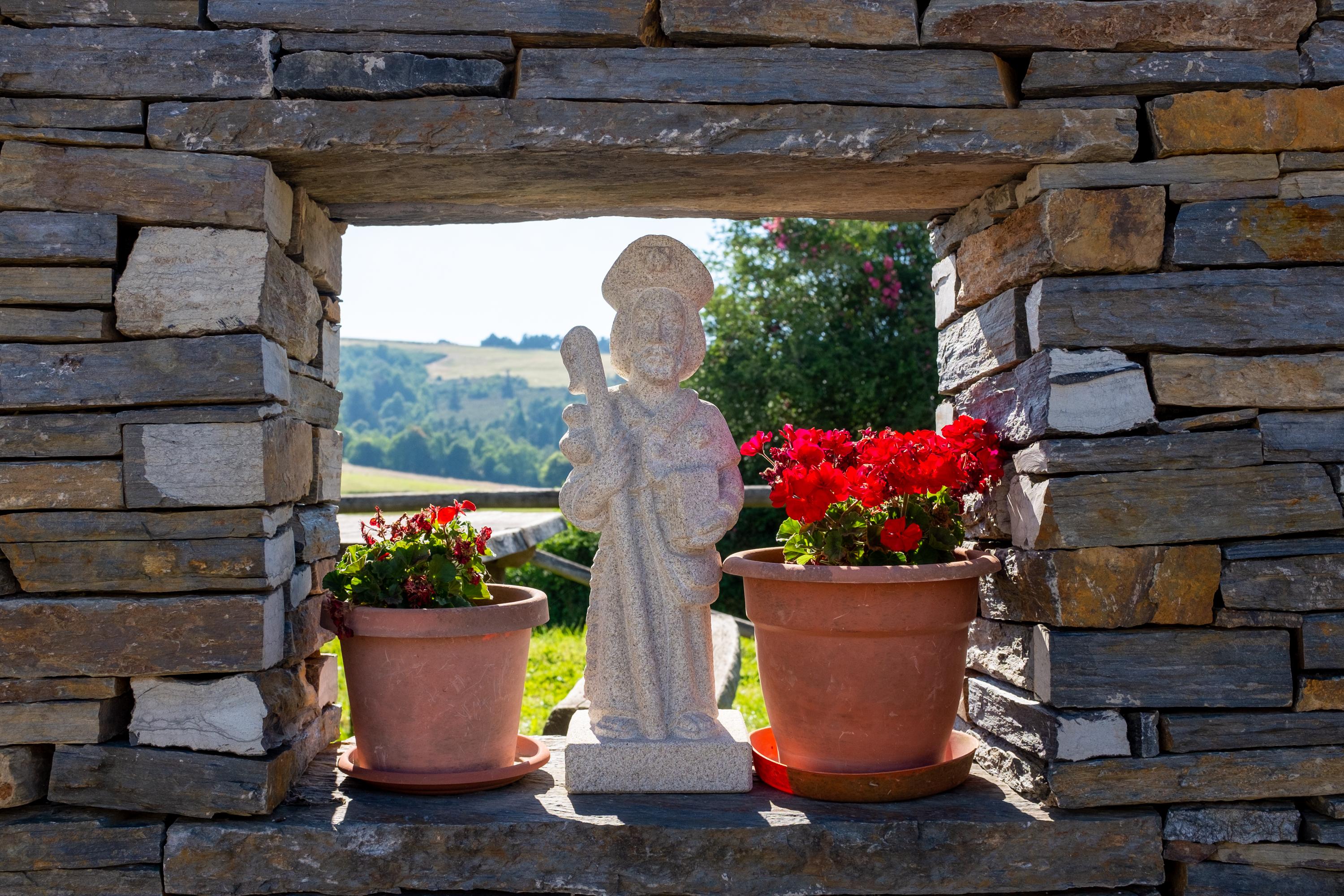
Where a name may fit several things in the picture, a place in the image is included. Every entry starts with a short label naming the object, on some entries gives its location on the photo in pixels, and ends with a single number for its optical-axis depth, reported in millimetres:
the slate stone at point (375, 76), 2459
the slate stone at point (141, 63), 2430
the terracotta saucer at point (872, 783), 2600
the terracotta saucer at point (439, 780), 2633
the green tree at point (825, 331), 8594
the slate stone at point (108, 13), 2449
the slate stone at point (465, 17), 2484
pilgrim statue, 2711
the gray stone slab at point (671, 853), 2426
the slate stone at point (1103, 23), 2553
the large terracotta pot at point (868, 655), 2578
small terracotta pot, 2631
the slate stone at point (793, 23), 2518
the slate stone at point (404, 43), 2486
